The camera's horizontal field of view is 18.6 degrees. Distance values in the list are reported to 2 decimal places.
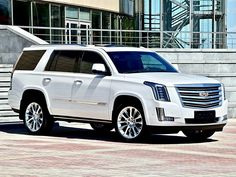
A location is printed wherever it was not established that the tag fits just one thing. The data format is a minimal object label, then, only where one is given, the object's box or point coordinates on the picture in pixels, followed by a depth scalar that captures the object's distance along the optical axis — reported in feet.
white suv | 44.73
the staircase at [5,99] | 61.65
